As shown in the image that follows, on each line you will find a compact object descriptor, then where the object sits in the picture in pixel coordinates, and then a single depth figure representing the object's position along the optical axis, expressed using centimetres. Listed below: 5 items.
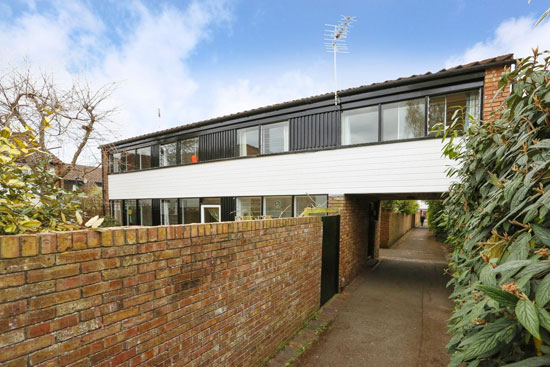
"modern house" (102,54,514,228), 572
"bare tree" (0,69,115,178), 641
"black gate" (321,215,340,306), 555
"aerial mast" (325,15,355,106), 636
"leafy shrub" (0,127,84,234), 138
